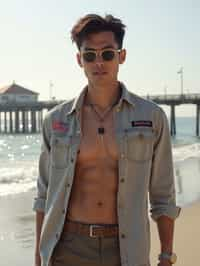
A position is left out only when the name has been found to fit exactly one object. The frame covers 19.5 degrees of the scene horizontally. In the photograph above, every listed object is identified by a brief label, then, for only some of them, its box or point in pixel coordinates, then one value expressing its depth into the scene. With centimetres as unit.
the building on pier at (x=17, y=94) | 7931
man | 234
